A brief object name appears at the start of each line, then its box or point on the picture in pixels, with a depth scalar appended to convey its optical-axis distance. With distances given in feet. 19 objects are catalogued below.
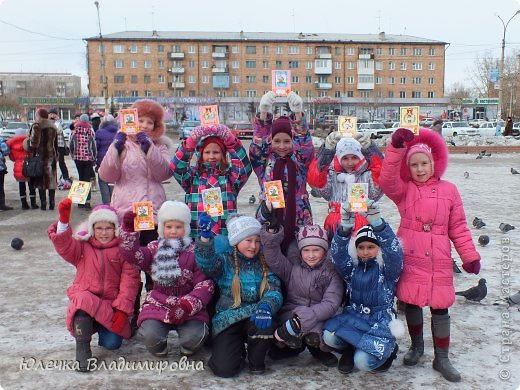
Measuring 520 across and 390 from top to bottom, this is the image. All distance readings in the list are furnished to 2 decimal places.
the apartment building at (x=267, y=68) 217.97
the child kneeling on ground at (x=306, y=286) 11.82
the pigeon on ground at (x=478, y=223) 25.25
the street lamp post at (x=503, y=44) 103.26
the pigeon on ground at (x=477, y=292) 15.58
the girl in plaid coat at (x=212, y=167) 13.96
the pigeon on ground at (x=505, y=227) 24.13
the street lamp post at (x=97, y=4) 104.03
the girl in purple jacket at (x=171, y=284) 12.19
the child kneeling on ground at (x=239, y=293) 11.73
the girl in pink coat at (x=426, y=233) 11.44
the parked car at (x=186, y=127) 102.61
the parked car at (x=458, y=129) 114.01
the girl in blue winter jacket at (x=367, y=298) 11.38
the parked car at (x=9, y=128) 105.25
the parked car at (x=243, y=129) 113.78
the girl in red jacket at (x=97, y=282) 12.10
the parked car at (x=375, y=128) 114.11
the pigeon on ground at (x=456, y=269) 18.46
